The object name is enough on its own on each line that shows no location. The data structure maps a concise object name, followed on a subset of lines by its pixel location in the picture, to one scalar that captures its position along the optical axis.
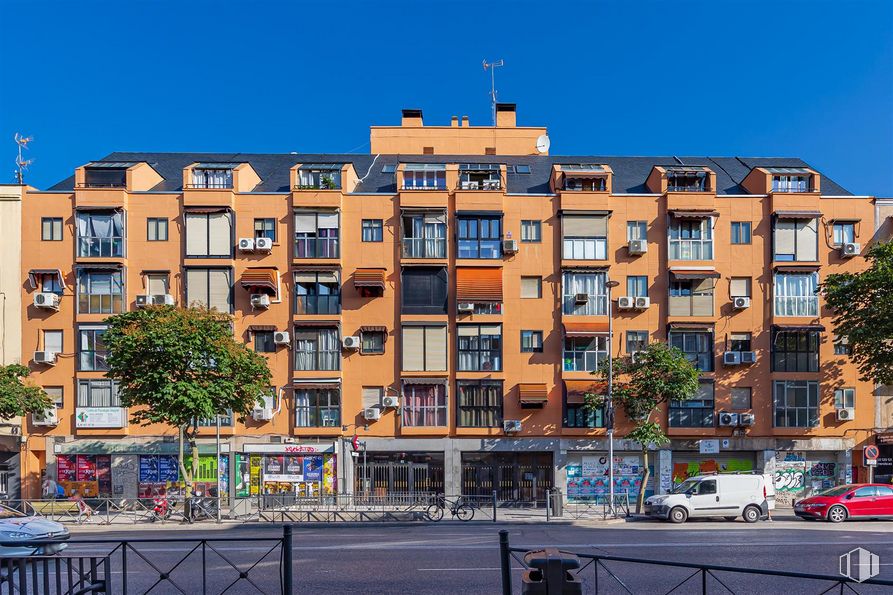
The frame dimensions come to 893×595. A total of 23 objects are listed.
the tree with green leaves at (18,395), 28.73
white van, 24.41
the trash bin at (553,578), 6.27
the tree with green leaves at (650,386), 28.77
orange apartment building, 32.88
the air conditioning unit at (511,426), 32.69
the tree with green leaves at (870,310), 27.55
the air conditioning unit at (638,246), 33.31
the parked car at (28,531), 15.80
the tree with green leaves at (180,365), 24.97
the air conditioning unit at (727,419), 32.50
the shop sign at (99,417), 32.38
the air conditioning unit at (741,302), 32.94
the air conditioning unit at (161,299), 32.16
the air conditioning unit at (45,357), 32.47
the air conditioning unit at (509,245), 33.44
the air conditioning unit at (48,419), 32.00
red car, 23.58
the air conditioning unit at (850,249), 33.19
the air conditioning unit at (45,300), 32.30
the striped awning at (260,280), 32.47
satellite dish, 41.28
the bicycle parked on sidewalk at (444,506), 25.34
